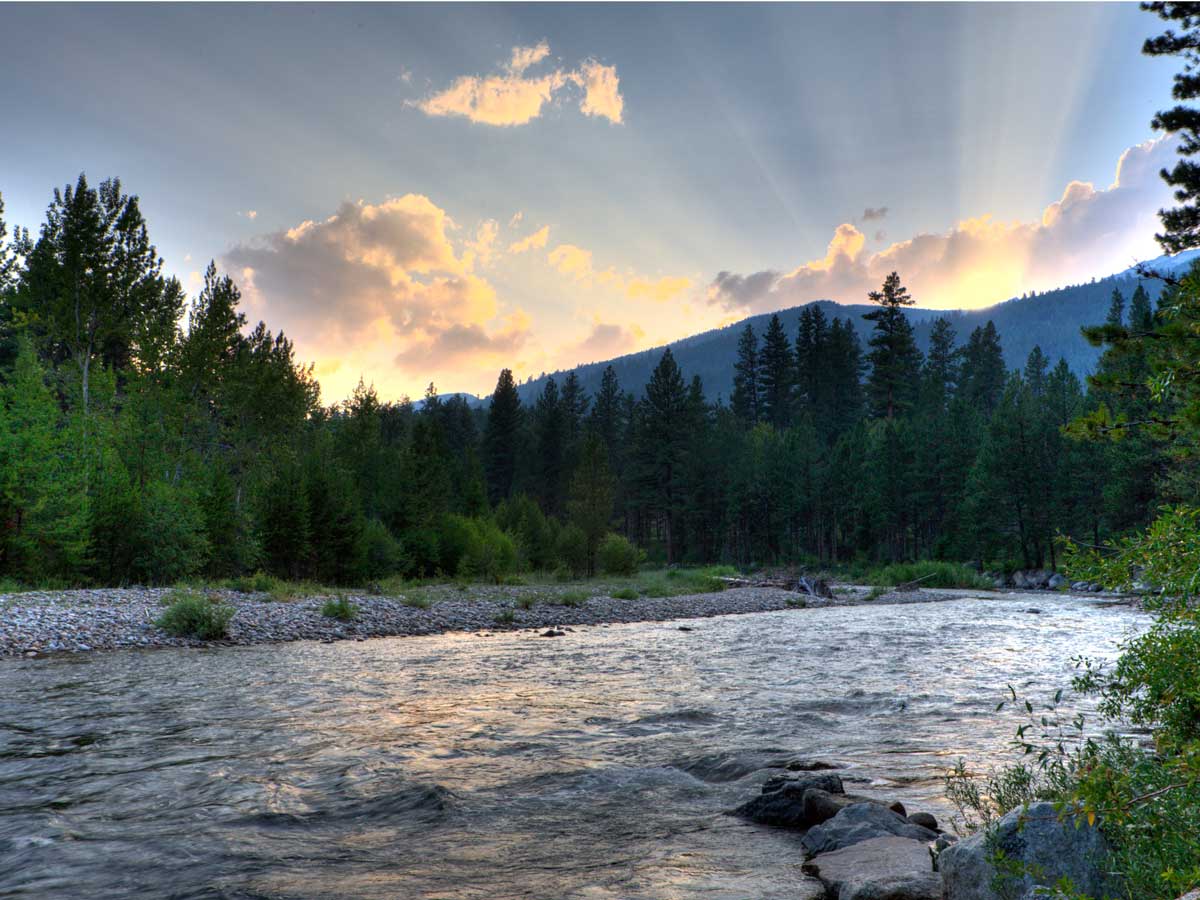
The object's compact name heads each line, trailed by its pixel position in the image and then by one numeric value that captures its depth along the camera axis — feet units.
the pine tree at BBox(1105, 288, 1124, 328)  385.09
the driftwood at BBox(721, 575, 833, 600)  129.59
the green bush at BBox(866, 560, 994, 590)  158.51
